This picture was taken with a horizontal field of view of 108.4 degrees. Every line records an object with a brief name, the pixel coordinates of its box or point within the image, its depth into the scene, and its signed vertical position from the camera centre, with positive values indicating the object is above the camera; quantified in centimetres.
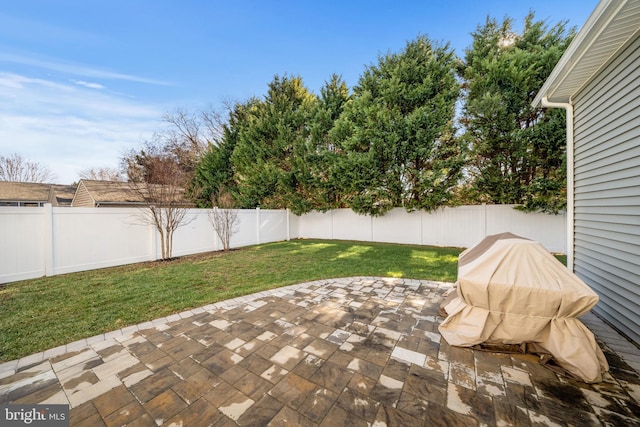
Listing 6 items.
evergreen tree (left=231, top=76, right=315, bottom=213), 1111 +314
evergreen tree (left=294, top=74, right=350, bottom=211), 1038 +277
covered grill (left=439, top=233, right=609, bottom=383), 193 -85
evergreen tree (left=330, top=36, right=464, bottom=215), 823 +289
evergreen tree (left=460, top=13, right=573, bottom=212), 693 +295
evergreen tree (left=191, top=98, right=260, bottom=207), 1303 +232
